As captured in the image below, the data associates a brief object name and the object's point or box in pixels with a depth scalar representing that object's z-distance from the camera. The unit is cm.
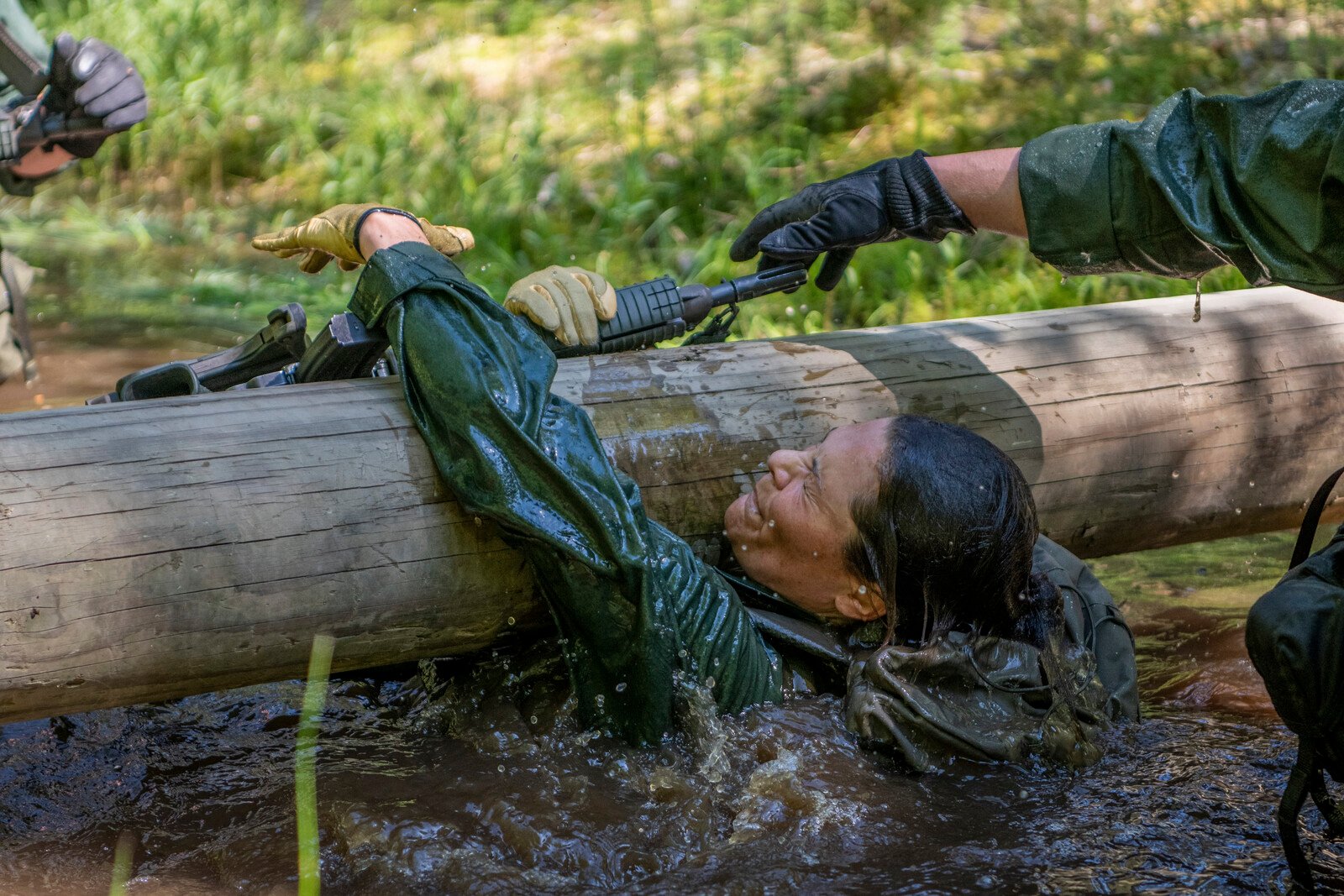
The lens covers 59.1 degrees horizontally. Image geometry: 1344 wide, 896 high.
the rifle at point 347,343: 246
